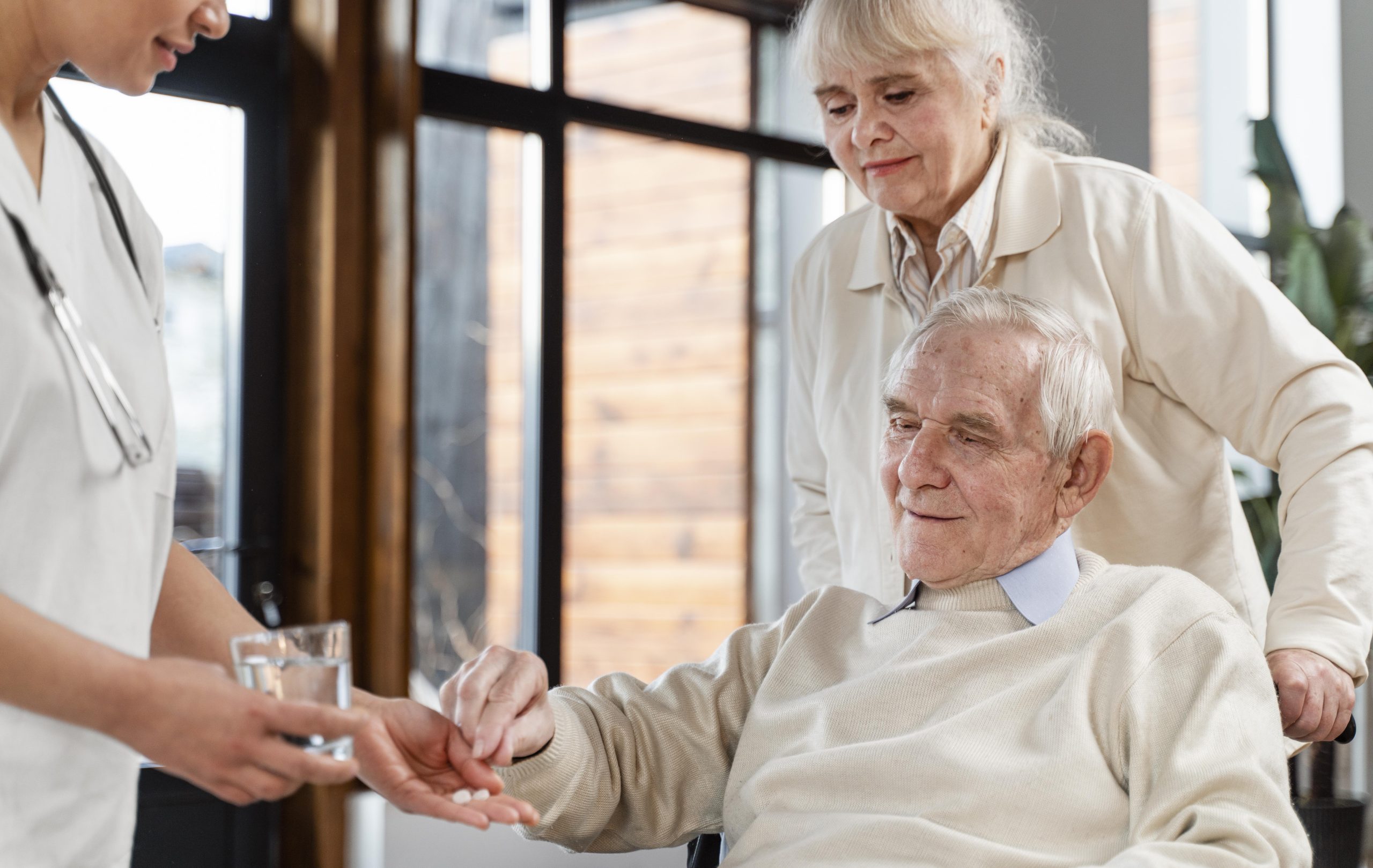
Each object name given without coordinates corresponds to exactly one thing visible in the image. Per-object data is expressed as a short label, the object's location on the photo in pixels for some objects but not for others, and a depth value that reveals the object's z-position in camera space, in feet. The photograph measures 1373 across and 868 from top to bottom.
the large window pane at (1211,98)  17.39
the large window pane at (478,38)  12.05
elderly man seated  4.49
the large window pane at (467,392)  12.10
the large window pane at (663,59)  13.46
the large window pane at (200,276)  10.57
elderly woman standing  5.42
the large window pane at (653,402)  13.78
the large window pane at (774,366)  14.98
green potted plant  12.96
